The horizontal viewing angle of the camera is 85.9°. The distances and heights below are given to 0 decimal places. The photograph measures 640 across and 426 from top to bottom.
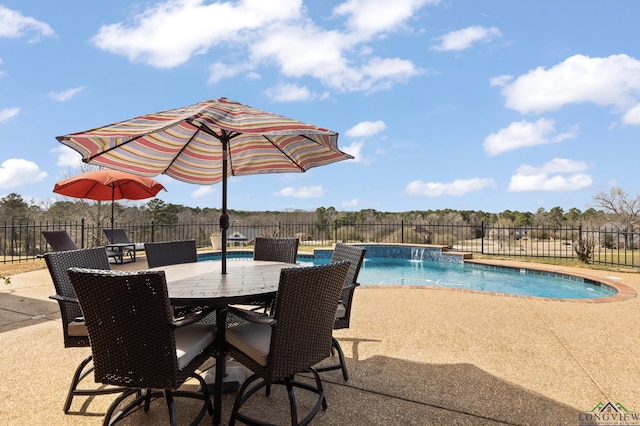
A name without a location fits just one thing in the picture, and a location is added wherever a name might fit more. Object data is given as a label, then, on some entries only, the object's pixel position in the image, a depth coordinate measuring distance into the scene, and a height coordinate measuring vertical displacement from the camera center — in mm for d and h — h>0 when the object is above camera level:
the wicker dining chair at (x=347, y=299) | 2652 -654
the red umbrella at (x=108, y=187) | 7180 +769
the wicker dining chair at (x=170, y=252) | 3607 -359
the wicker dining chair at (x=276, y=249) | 4023 -342
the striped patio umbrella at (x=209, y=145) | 2303 +675
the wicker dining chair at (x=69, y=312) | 2262 -650
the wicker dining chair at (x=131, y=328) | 1617 -534
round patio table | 2053 -456
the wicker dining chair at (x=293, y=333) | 1809 -638
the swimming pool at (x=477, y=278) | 7520 -1509
